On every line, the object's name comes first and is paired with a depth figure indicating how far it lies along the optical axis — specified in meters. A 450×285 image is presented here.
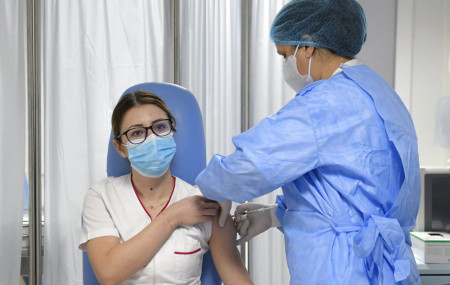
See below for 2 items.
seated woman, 1.50
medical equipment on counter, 2.30
